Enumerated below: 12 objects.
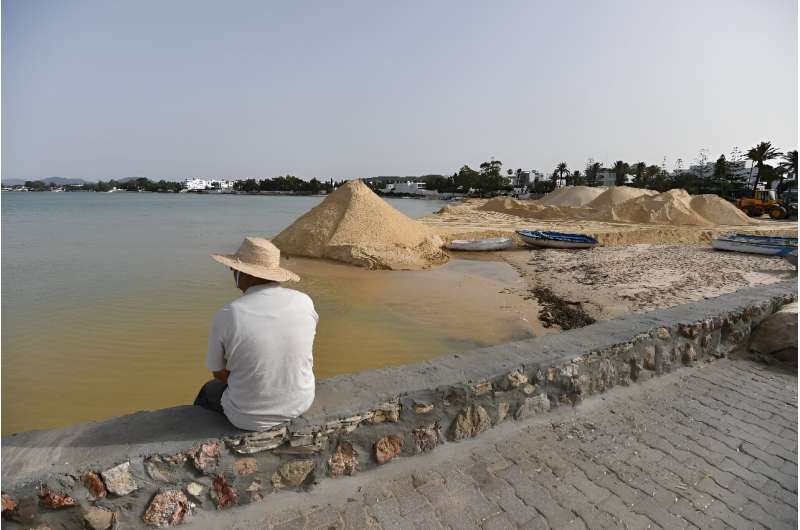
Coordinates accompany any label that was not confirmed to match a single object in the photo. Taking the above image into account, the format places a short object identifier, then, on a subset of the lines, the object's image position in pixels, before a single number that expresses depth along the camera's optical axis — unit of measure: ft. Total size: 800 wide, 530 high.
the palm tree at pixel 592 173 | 250.98
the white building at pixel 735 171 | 171.59
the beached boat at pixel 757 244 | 46.44
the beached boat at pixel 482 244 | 58.23
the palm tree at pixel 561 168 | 260.77
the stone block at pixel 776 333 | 14.44
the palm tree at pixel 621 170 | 212.23
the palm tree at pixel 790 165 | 130.11
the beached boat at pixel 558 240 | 57.67
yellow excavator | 92.84
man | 6.63
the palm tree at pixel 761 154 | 126.11
